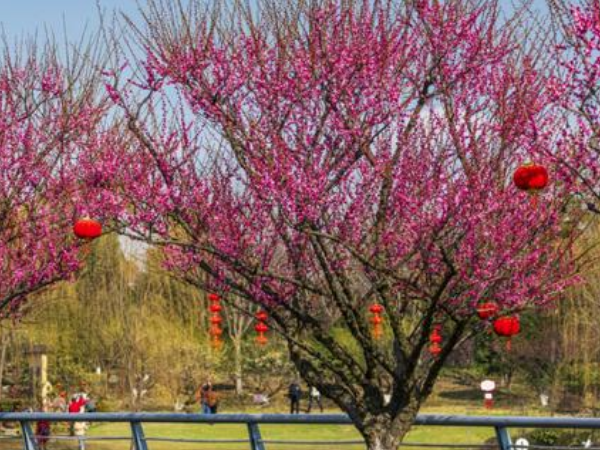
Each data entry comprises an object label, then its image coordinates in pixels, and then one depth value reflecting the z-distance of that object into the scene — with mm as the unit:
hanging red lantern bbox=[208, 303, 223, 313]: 30234
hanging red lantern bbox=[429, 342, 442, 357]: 22298
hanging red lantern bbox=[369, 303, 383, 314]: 18005
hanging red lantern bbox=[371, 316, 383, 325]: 20156
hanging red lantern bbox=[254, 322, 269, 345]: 20777
